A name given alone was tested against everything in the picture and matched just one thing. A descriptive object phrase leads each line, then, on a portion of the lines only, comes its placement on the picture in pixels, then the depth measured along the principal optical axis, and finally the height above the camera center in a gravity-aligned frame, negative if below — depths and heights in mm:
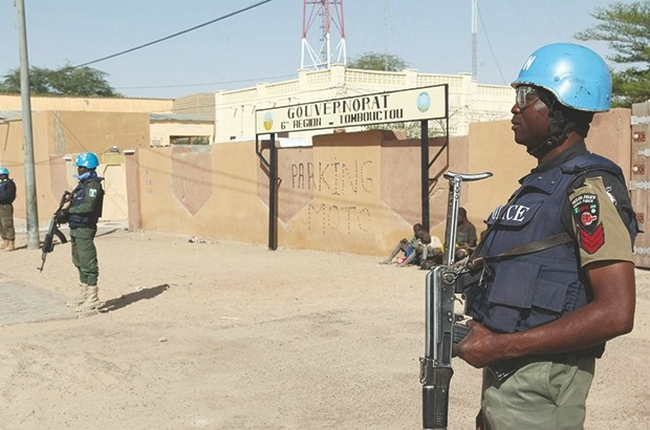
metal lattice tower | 34062 +4766
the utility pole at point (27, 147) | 16000 -192
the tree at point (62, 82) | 61750 +4464
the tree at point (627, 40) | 18875 +2334
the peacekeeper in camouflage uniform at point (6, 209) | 15328 -1419
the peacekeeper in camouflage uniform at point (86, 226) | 8383 -966
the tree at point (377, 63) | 52281 +4926
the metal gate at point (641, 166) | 9273 -404
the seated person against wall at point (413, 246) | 11289 -1683
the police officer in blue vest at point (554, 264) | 1959 -344
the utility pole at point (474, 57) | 31594 +3311
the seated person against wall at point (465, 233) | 10510 -1355
